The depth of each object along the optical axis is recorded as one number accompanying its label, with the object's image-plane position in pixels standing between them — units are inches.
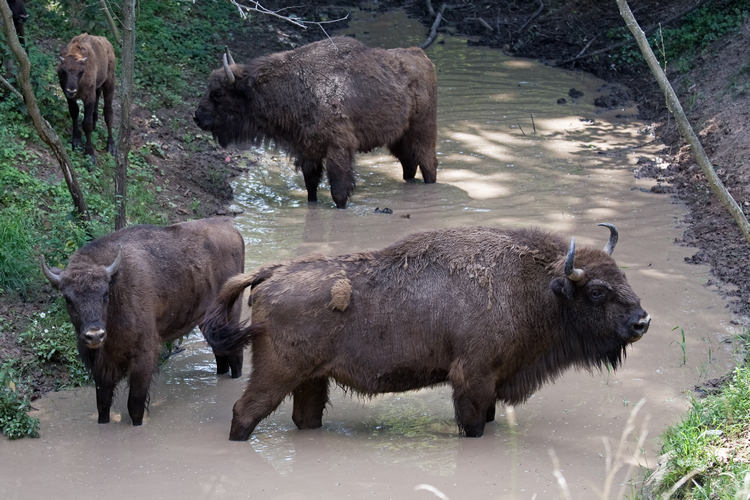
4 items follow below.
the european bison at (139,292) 464.1
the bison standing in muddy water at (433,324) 450.6
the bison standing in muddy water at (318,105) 886.4
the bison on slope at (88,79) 771.4
